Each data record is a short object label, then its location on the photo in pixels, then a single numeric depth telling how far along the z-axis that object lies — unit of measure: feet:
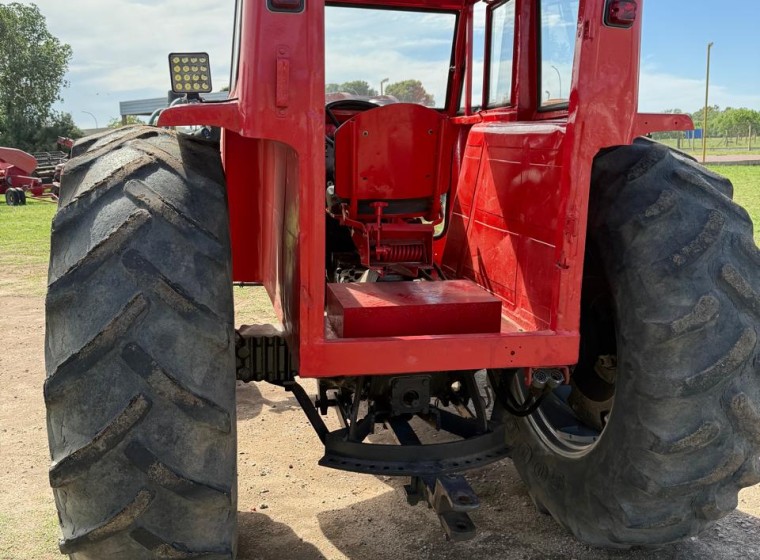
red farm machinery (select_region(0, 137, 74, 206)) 60.64
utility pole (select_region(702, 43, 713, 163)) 113.09
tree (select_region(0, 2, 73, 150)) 135.15
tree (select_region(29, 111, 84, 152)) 125.29
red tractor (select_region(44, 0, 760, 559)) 6.63
